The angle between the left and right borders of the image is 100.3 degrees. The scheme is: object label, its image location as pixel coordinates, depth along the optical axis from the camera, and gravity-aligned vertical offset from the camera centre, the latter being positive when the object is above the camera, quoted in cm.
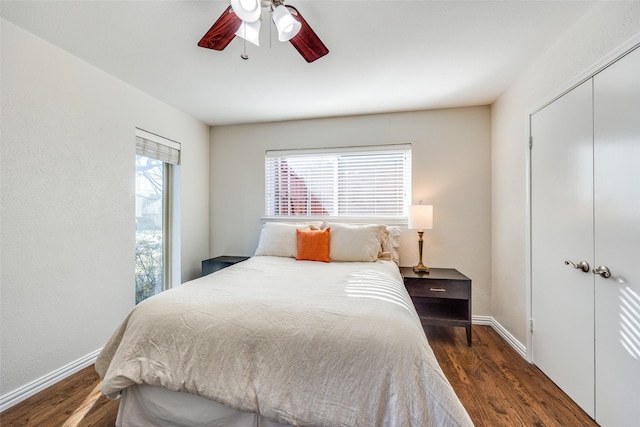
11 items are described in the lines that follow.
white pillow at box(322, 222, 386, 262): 263 -29
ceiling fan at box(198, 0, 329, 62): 129 +100
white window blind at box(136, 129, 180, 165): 270 +71
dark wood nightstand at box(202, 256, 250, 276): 323 -62
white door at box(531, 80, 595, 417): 162 -18
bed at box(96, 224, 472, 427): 110 -69
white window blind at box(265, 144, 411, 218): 326 +41
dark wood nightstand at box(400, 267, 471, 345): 256 -76
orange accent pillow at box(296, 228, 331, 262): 270 -33
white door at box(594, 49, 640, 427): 132 -12
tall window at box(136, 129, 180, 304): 279 +3
